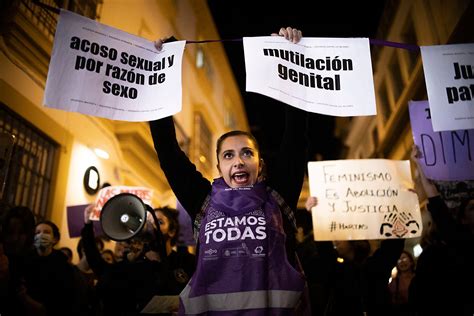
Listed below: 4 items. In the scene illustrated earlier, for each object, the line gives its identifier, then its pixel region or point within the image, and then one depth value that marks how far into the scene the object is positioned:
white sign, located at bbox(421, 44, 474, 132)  2.76
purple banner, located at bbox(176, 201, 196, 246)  5.47
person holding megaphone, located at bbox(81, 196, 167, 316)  3.23
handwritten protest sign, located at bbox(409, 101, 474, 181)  3.70
